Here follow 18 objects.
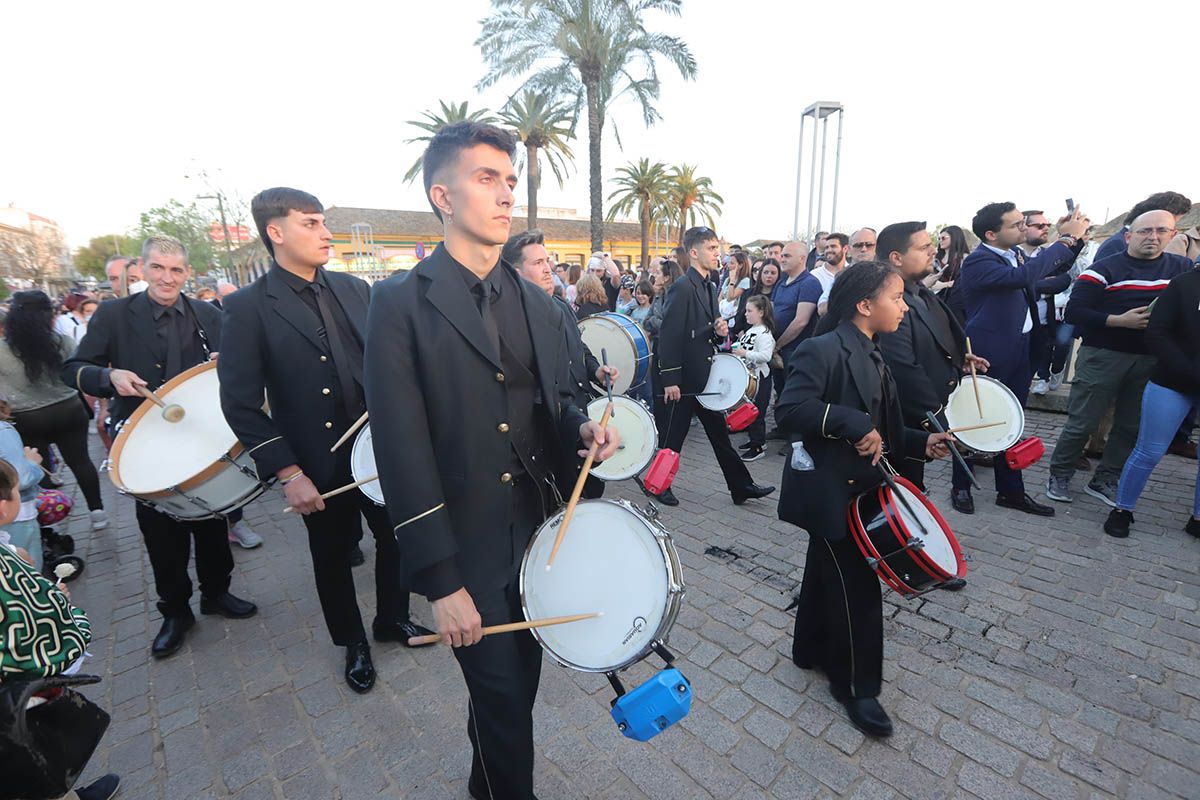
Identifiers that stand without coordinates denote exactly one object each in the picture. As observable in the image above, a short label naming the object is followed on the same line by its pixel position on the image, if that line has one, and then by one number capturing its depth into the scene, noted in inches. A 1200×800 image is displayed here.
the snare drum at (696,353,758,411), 202.4
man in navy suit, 184.2
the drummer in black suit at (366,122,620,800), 63.7
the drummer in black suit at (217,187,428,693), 104.0
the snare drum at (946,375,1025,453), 154.3
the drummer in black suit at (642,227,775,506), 203.3
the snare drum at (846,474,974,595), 91.3
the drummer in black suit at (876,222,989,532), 138.2
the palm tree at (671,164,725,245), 1531.7
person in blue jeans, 160.1
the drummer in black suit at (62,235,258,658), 134.2
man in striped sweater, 180.2
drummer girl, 99.7
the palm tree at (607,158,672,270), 1446.9
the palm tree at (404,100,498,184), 1064.3
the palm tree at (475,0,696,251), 686.5
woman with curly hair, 190.4
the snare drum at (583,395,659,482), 176.1
